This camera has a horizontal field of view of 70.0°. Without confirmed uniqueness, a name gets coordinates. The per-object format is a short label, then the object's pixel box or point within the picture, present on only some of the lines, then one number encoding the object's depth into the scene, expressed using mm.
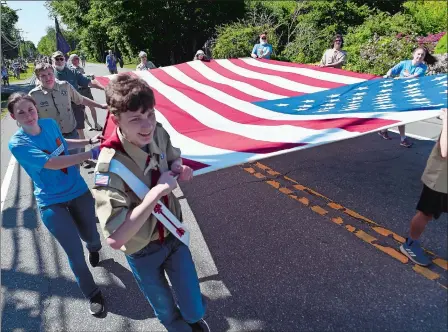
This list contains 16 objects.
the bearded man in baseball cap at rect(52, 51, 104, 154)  5523
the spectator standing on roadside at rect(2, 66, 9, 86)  23291
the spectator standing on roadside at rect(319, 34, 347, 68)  6029
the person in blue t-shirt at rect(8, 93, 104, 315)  2232
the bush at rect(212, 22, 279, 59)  16009
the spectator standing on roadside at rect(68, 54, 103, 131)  6796
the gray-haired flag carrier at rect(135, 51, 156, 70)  8388
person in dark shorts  2210
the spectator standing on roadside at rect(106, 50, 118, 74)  17672
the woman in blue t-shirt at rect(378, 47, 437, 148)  4383
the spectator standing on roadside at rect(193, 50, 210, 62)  6131
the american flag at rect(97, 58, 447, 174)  2521
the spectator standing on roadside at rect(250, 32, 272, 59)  7582
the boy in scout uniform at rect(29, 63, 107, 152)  3729
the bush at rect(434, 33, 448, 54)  9098
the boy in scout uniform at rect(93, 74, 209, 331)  1420
